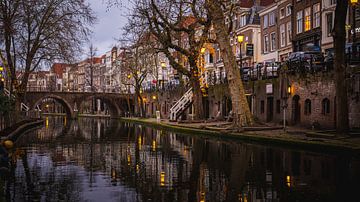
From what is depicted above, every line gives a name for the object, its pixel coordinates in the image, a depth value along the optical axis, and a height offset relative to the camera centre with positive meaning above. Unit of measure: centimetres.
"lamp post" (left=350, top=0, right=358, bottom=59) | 2331 +337
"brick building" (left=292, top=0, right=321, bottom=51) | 3984 +845
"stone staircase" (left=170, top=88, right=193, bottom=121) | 4078 +59
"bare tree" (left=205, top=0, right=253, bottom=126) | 2544 +262
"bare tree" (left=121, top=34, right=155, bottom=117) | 5364 +574
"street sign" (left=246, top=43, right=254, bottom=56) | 3512 +514
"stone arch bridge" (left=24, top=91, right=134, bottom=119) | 6309 +195
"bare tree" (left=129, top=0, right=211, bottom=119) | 3156 +656
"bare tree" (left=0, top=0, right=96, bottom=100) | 3309 +589
